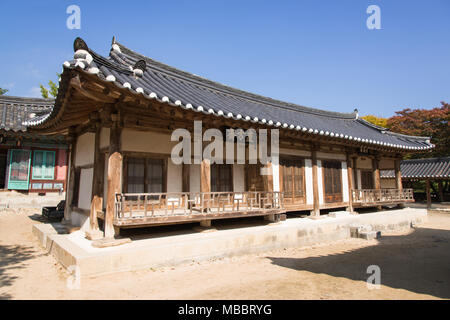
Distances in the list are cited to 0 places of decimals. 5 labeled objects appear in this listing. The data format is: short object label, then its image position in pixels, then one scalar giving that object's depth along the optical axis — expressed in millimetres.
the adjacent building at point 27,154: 14984
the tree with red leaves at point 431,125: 26844
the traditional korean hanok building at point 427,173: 22672
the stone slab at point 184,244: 5605
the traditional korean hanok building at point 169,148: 6117
